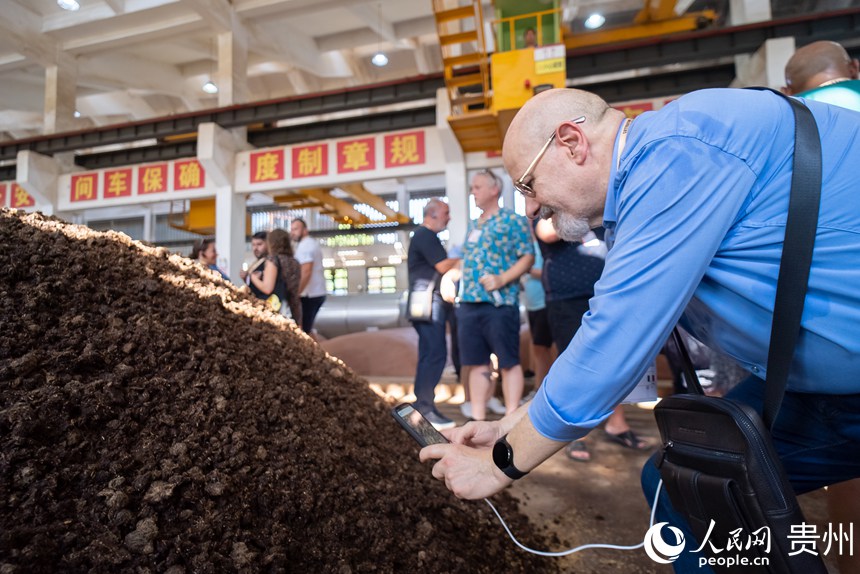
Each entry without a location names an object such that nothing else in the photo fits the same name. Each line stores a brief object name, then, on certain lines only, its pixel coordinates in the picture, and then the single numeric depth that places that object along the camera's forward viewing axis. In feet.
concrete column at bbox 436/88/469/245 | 20.56
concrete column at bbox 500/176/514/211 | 41.28
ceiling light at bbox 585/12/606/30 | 26.58
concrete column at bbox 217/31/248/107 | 25.21
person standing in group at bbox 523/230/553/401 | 10.63
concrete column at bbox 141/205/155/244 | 56.39
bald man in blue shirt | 2.32
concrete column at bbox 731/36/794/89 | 16.90
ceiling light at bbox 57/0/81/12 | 25.37
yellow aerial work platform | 16.14
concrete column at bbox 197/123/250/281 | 23.86
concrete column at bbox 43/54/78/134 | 27.71
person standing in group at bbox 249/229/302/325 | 11.32
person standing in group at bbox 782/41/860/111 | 6.18
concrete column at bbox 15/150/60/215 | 26.73
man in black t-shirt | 10.11
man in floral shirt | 8.60
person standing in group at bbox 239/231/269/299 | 11.68
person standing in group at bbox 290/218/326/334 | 14.38
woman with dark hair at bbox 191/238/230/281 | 13.05
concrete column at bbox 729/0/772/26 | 18.52
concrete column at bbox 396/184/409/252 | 50.47
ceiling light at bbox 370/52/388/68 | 31.89
